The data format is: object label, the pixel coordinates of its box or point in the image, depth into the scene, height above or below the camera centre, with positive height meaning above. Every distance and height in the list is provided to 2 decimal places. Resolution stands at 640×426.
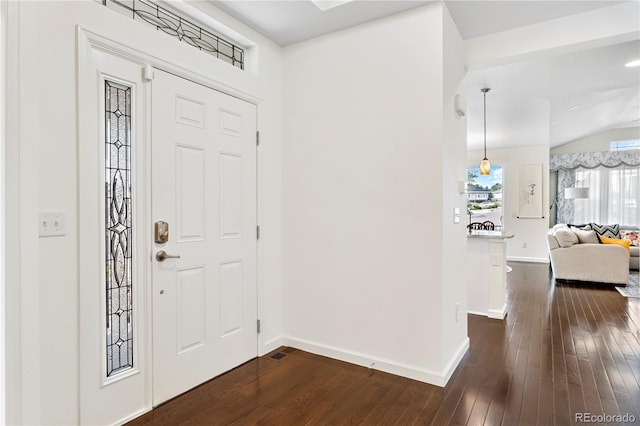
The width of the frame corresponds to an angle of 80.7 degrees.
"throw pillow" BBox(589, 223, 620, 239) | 7.08 -0.40
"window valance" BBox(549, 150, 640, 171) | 8.82 +1.22
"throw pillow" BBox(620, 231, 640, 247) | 7.35 -0.55
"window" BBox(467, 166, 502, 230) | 9.03 +0.32
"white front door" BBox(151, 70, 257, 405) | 2.32 -0.17
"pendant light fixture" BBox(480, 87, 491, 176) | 6.22 +0.71
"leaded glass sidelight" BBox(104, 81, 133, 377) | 2.05 -0.11
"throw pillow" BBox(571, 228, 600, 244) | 6.03 -0.44
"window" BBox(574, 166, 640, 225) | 8.81 +0.32
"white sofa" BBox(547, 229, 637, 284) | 5.69 -0.82
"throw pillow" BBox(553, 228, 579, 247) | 6.04 -0.46
